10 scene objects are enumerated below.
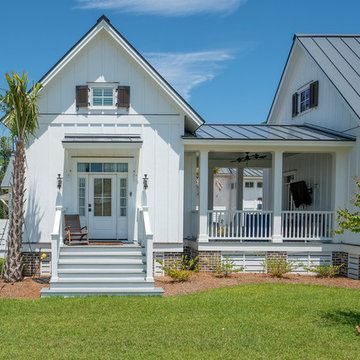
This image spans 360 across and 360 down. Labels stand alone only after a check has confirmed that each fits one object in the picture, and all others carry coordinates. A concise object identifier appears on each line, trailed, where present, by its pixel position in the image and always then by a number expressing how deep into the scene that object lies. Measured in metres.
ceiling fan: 15.45
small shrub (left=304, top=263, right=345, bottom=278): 12.13
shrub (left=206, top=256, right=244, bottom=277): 11.93
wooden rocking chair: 11.69
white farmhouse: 11.91
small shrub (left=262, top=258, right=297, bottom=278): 11.86
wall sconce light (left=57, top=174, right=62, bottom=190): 11.85
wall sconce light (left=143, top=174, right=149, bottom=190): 12.10
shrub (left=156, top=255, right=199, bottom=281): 11.16
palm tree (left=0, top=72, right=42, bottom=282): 10.57
